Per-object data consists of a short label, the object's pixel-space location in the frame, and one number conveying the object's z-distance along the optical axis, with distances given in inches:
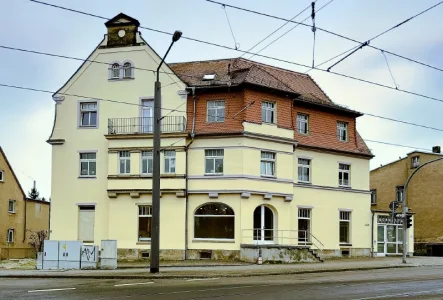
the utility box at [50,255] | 1177.4
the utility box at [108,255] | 1131.3
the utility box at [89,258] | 1155.9
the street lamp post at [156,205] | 1026.7
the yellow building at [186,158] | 1413.6
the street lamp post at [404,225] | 1406.3
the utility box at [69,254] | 1167.0
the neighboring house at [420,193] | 2150.6
